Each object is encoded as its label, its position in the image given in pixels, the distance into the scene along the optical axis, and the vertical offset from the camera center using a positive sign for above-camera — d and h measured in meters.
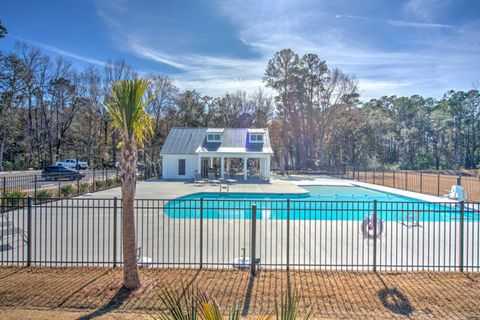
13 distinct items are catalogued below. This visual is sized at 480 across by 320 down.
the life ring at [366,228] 8.00 -1.95
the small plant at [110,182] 20.76 -1.80
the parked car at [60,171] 25.05 -1.27
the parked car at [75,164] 39.23 -0.98
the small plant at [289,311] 1.89 -0.98
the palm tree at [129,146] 5.14 +0.20
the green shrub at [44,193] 14.28 -1.79
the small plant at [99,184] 19.55 -1.81
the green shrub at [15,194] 12.18 -1.58
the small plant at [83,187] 17.84 -1.86
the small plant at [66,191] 16.14 -1.86
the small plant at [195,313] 1.85 -1.00
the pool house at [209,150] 27.58 +0.73
